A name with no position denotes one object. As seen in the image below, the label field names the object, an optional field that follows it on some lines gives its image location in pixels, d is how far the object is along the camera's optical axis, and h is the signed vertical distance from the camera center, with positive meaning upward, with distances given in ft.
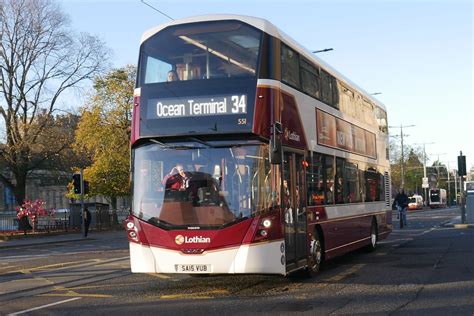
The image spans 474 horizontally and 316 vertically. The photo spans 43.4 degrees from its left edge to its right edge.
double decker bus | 31.73 +2.36
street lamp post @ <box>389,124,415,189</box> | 220.47 +10.24
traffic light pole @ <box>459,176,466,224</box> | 92.82 -2.35
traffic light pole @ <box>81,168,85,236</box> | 104.61 -0.45
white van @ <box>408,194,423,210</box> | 244.63 -5.94
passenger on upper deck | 33.76 +6.80
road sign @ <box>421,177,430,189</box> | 238.07 +2.46
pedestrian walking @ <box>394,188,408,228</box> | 96.43 -2.56
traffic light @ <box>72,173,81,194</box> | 101.60 +2.75
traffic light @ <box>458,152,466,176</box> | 95.25 +3.70
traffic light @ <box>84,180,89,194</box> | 107.24 +1.88
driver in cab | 32.58 +0.91
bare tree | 128.16 +23.76
